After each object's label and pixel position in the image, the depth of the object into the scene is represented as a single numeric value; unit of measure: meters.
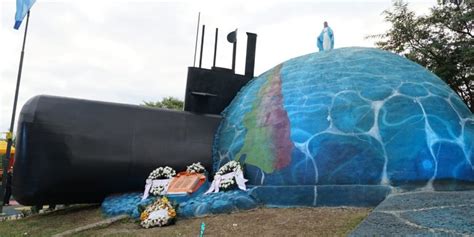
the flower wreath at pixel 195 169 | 13.77
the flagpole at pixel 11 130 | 17.35
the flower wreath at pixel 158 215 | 10.70
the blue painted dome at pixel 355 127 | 10.95
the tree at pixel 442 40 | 22.78
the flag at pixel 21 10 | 18.03
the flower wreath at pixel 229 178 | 12.36
